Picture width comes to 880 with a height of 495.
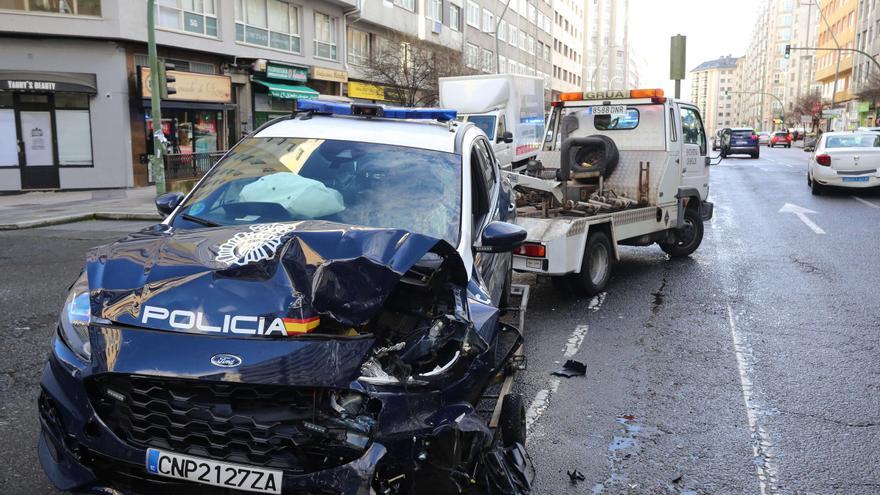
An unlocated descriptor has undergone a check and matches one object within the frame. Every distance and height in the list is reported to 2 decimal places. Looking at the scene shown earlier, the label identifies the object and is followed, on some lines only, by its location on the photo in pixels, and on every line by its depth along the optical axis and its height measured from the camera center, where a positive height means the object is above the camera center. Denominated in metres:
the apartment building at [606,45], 108.94 +18.14
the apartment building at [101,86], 21.84 +2.09
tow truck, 7.74 -0.44
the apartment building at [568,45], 83.38 +13.12
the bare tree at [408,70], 32.72 +3.73
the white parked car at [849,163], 17.84 -0.31
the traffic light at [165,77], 18.35 +1.90
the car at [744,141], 38.69 +0.54
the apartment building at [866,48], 60.25 +8.89
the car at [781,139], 68.25 +1.14
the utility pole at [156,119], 17.78 +0.83
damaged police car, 2.51 -0.80
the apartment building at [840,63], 70.81 +9.55
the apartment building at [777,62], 125.25 +17.46
